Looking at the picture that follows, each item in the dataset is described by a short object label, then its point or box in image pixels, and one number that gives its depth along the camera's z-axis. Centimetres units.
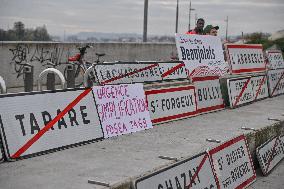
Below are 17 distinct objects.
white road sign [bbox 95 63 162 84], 800
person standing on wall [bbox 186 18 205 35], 1259
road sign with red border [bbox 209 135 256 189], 610
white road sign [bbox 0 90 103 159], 555
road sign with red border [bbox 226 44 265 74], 1200
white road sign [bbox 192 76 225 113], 962
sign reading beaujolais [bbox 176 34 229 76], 1030
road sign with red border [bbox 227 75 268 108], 1067
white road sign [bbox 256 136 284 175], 795
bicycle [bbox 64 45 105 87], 1336
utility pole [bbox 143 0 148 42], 2403
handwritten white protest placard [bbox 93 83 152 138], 698
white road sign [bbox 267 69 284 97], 1292
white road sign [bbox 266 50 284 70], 1500
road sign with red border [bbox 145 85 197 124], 825
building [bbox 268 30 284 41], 5096
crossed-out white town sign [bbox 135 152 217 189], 455
